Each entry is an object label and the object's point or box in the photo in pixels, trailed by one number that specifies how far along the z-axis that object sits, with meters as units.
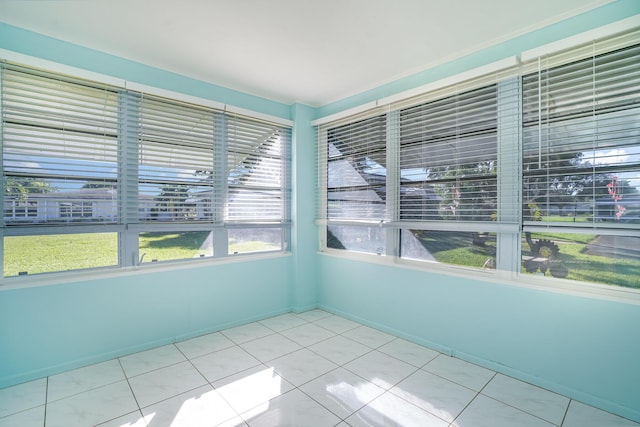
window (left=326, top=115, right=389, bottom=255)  3.31
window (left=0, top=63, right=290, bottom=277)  2.31
